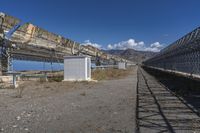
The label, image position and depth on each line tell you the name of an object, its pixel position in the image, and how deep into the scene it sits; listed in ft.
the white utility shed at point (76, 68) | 39.22
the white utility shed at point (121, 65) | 113.60
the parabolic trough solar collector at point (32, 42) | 34.28
